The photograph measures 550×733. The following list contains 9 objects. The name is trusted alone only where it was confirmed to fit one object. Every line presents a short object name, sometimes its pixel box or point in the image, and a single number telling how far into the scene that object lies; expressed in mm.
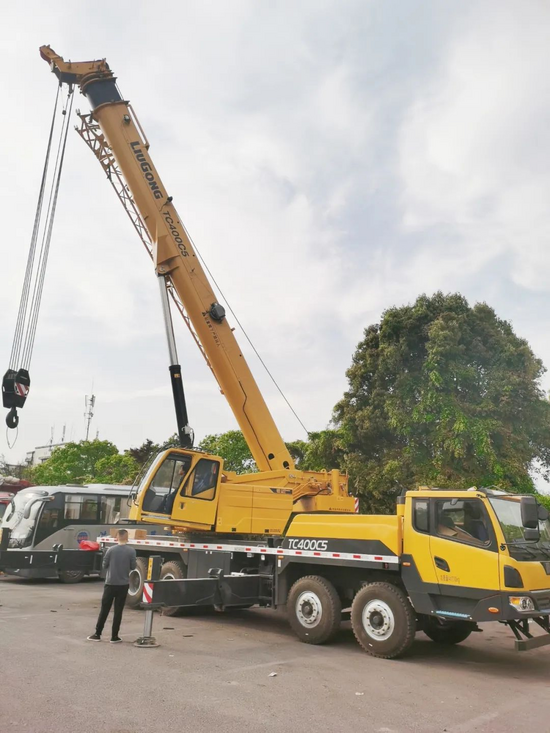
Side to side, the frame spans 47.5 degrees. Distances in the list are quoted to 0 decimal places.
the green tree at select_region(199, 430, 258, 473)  40281
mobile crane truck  8199
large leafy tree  21859
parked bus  18312
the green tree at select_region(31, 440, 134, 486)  46875
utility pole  68100
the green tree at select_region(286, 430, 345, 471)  26328
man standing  9023
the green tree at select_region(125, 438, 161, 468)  44344
